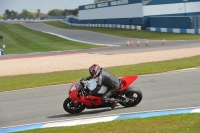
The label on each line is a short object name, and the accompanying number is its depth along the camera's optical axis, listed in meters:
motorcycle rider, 11.79
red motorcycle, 12.04
